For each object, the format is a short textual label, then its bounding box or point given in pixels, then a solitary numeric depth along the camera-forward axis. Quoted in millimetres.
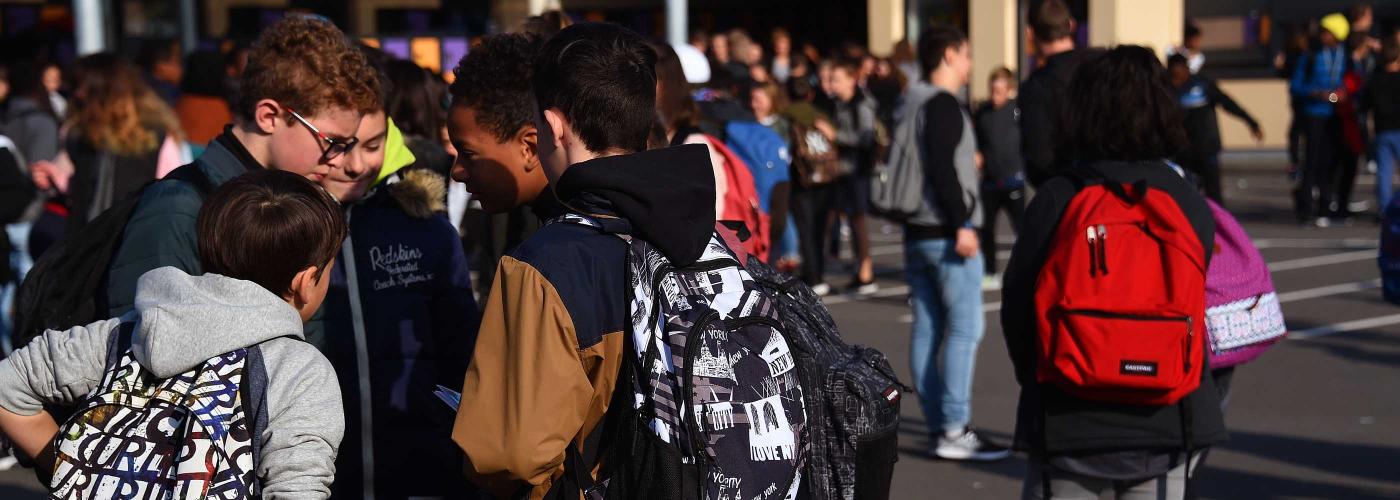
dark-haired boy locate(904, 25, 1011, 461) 6691
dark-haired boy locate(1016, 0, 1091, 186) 6371
